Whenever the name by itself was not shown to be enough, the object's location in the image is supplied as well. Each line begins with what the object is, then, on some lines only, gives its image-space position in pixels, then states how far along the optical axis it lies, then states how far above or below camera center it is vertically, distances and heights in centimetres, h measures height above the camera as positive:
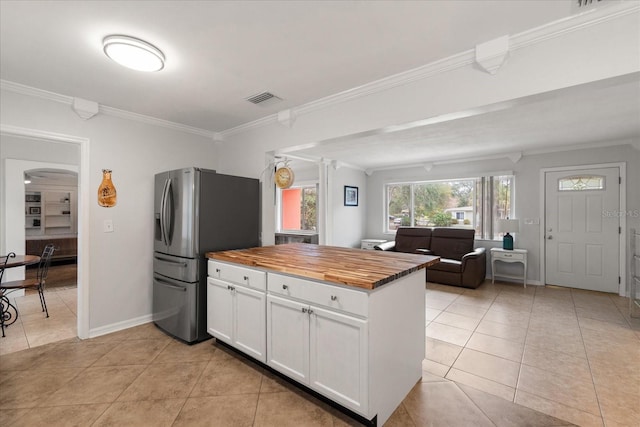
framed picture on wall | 661 +40
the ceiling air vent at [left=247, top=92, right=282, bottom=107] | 271 +111
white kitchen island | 164 -73
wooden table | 303 -59
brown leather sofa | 491 -75
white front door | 452 -24
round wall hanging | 319 +39
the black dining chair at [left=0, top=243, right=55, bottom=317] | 329 -88
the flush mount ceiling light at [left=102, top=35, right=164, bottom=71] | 181 +106
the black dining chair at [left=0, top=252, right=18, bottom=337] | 307 -124
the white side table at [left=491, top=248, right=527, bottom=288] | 501 -78
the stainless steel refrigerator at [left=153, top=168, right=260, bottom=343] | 279 -23
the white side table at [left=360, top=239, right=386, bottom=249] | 669 -72
